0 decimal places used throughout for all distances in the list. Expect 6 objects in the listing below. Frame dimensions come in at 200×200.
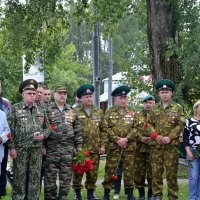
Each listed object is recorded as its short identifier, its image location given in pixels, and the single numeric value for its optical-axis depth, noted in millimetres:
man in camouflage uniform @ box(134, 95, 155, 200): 13057
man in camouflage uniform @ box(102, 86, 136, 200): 12584
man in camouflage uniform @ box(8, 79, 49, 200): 10941
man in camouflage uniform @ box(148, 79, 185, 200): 11965
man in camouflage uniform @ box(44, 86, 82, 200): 11660
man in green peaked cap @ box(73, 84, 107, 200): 12398
